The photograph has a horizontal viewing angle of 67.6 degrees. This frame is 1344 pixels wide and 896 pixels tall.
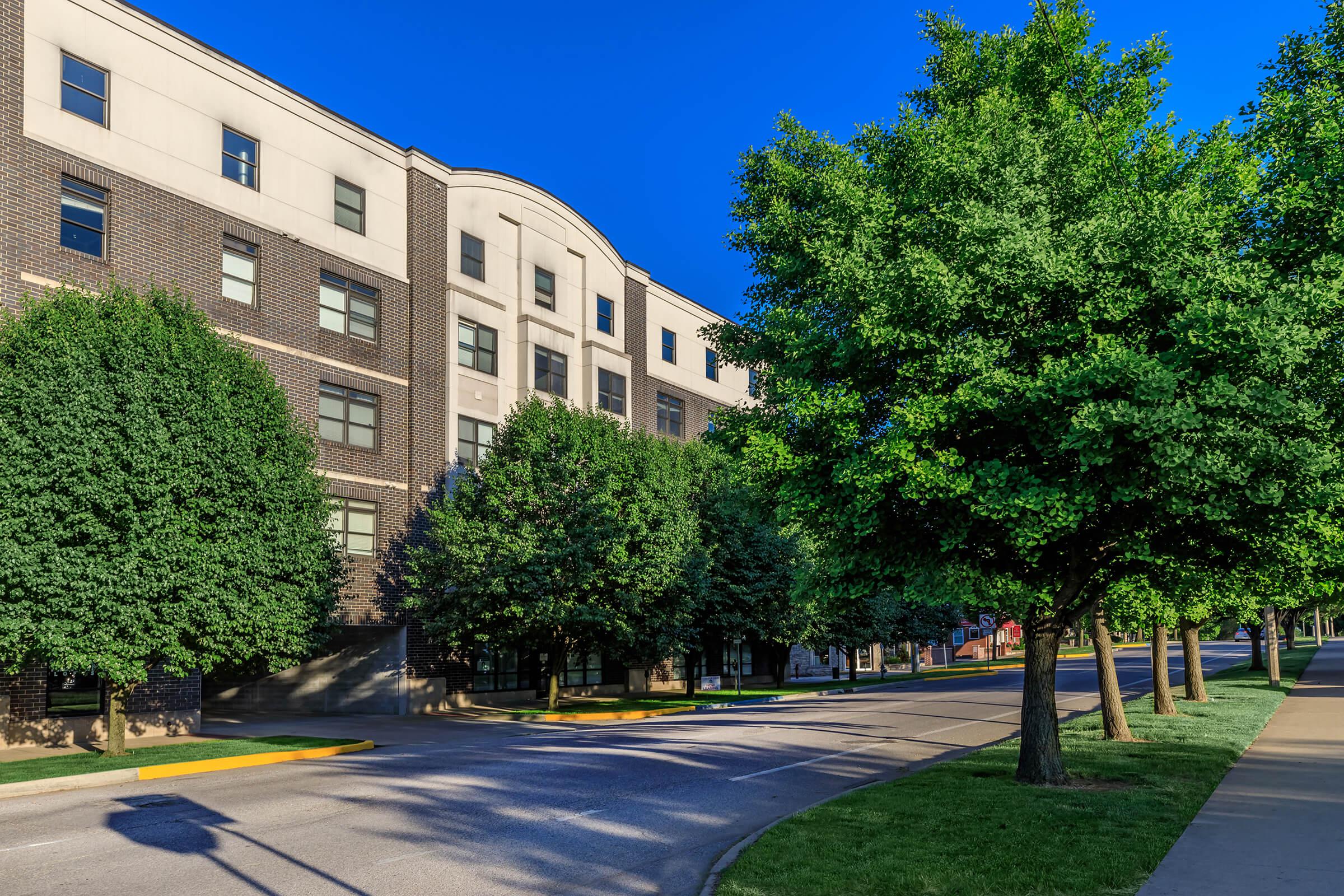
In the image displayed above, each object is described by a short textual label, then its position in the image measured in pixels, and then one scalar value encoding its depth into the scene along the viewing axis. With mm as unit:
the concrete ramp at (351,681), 31156
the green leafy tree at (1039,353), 10438
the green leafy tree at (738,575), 36844
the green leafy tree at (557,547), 27891
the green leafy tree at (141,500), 17812
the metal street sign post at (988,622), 43831
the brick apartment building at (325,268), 23688
